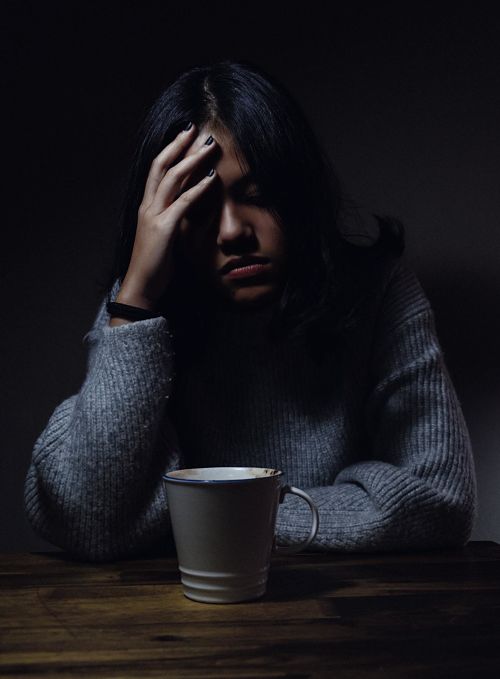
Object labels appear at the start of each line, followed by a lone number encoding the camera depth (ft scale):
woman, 3.04
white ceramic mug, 2.07
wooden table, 1.71
